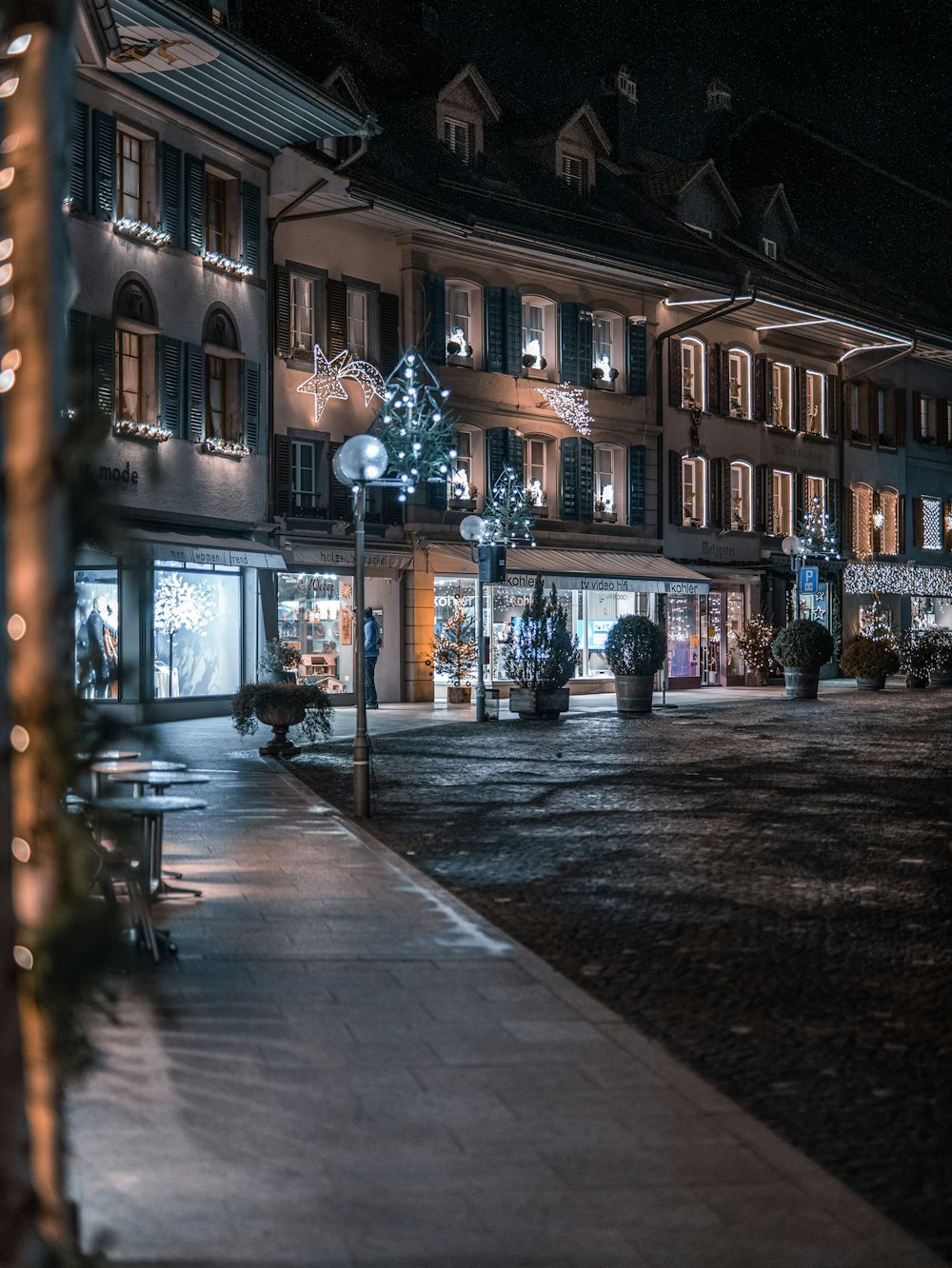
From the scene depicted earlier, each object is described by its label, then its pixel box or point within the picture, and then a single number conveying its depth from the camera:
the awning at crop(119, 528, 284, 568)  24.72
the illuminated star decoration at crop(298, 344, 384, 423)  30.03
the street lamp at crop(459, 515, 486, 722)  25.47
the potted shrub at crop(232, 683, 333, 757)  19.12
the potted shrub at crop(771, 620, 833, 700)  32.34
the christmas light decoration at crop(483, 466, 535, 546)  31.52
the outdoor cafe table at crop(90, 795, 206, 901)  7.36
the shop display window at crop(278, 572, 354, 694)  29.98
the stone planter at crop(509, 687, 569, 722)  26.83
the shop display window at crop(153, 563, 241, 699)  26.12
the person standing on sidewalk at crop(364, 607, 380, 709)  28.33
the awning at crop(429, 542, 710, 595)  32.94
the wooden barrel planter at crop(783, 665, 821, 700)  32.72
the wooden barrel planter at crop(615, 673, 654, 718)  28.19
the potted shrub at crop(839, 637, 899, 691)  36.69
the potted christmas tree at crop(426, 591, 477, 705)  32.12
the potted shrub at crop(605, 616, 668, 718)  27.89
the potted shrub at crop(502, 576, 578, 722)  26.70
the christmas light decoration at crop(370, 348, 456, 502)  30.03
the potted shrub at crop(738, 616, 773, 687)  39.69
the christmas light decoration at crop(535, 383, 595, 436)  35.56
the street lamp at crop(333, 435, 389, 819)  13.32
